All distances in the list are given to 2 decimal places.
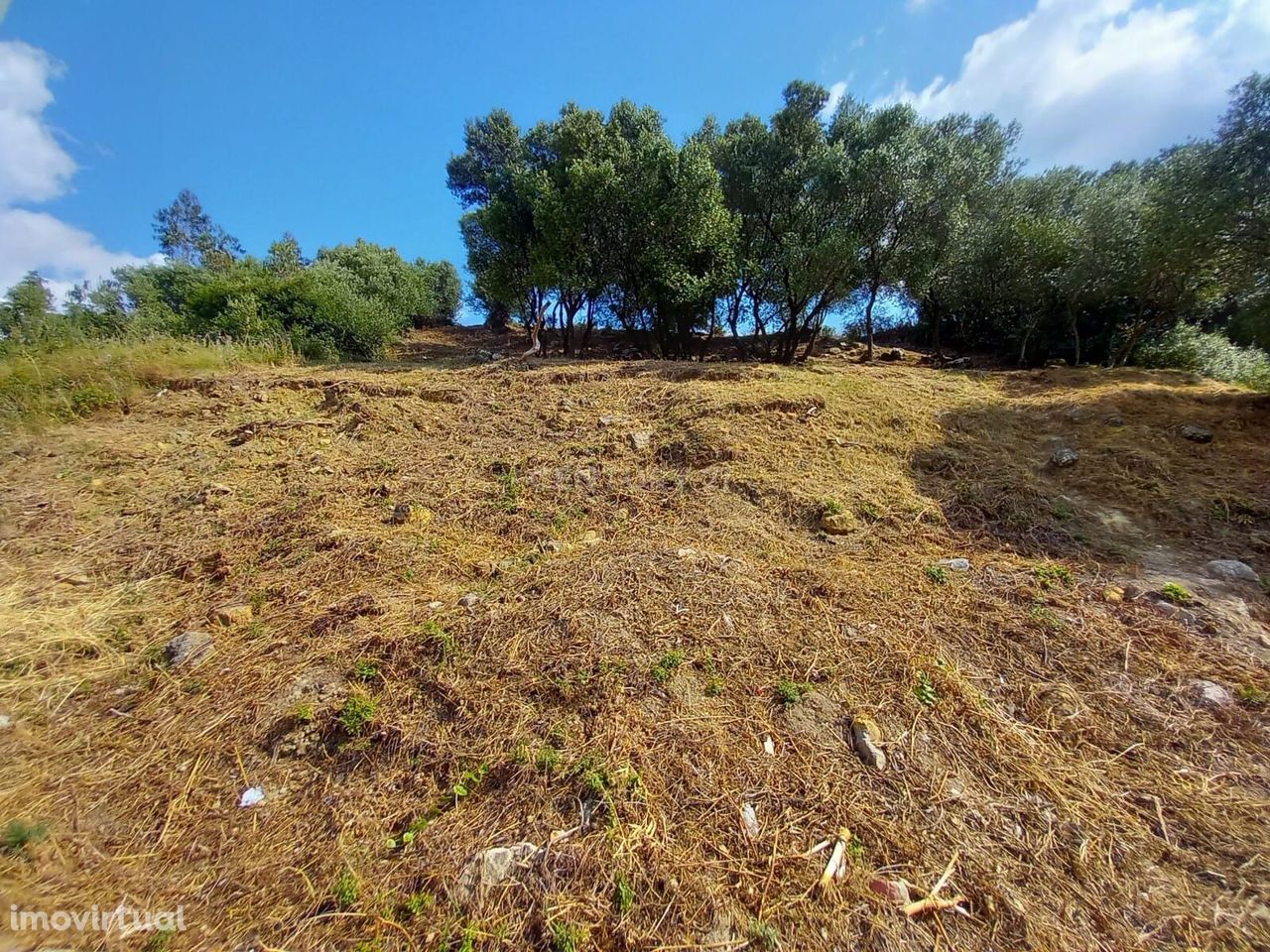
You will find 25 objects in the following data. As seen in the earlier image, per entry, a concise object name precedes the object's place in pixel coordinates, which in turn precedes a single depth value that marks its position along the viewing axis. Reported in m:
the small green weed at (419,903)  1.91
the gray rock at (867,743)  2.41
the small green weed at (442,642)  3.04
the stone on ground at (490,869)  1.96
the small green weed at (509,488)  5.05
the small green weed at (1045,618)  3.17
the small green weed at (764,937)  1.78
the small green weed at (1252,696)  2.61
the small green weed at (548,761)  2.37
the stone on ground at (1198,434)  5.85
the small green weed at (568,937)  1.79
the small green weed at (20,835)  2.09
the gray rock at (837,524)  4.52
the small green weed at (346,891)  1.96
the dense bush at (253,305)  11.00
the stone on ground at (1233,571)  3.55
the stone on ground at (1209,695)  2.62
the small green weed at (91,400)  6.91
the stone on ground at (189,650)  3.13
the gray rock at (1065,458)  5.57
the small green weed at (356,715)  2.61
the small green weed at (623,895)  1.89
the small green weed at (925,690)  2.71
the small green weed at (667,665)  2.85
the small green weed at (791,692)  2.72
